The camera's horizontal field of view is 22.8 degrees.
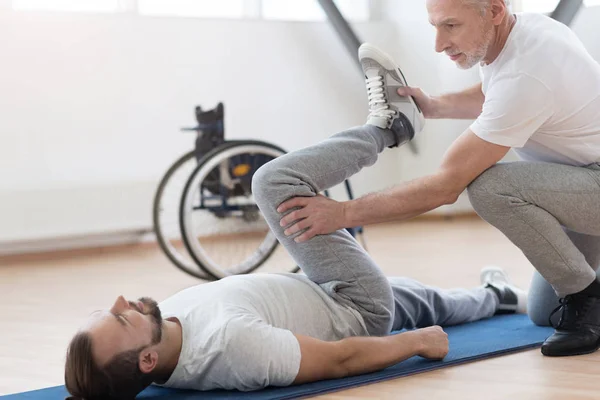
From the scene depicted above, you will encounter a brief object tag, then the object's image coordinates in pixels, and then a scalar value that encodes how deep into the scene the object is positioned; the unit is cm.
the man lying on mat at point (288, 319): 339
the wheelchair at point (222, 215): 530
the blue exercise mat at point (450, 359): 354
